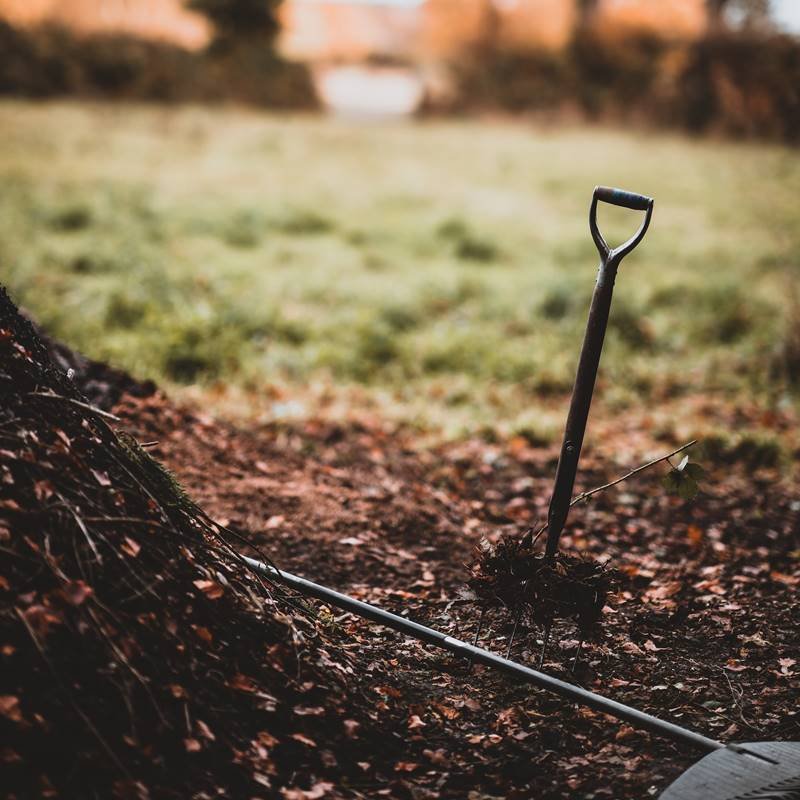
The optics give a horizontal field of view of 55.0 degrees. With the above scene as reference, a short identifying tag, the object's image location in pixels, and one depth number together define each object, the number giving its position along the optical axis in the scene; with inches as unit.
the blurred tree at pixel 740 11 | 729.1
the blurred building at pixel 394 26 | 875.4
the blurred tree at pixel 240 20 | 854.5
